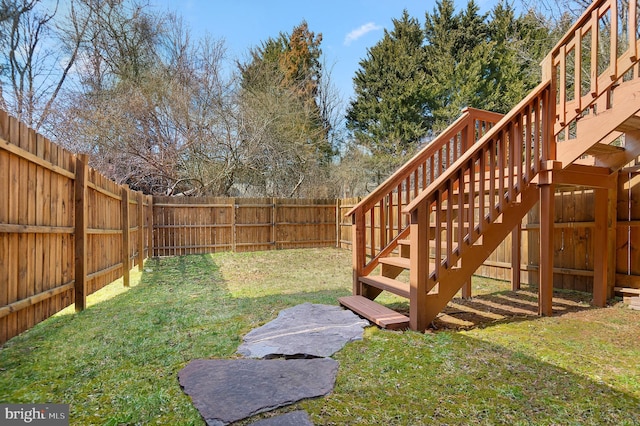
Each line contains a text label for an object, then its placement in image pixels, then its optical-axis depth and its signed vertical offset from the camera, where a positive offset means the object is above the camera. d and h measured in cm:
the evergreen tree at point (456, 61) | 1409 +640
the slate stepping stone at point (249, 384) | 172 -101
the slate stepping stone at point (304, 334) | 251 -104
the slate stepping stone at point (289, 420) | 160 -100
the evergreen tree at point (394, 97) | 1545 +529
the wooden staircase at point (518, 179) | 297 +34
